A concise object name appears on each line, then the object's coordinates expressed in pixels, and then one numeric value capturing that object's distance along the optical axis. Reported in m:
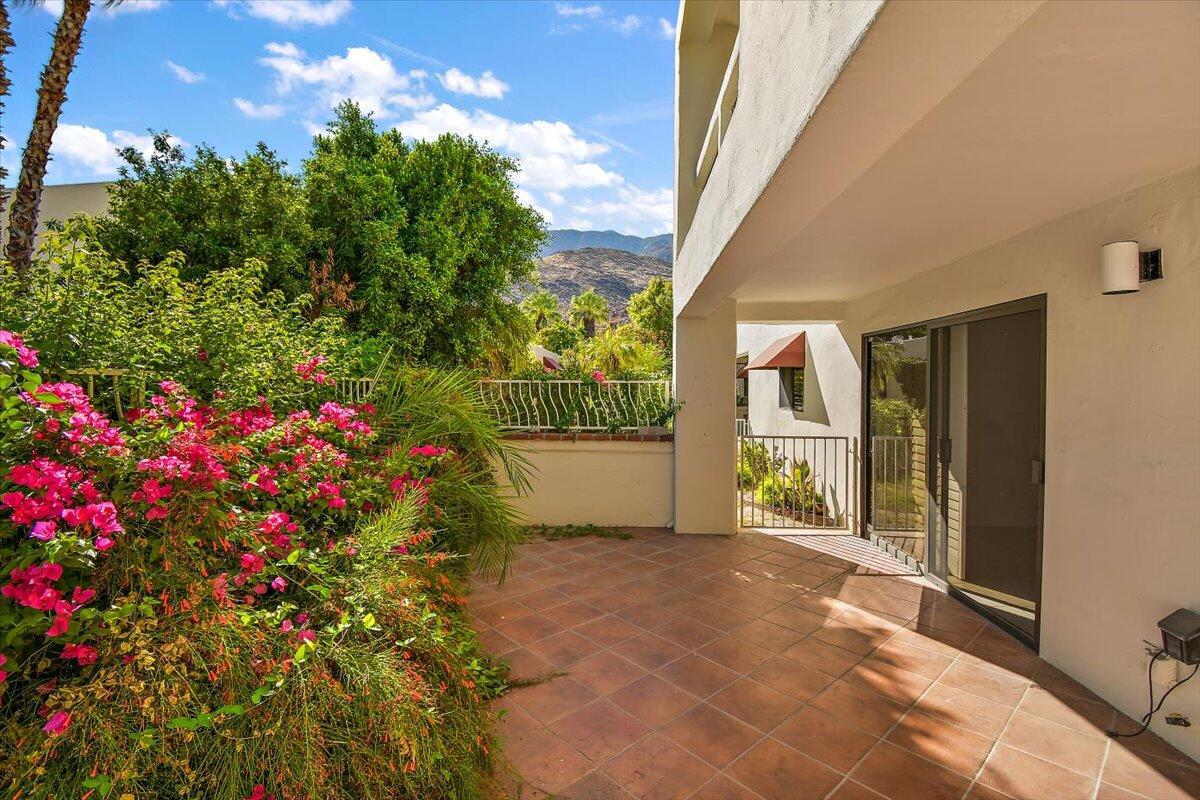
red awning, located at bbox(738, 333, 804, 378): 10.26
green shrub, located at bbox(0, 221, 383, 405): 2.57
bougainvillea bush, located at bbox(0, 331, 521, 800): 1.75
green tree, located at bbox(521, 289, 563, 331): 30.68
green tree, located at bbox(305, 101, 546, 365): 9.03
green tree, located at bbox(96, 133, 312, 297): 7.71
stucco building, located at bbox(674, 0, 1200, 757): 1.83
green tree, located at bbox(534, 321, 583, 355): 30.33
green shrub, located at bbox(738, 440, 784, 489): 10.44
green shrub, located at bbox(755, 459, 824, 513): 9.23
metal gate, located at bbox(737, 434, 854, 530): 8.32
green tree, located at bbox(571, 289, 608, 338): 35.22
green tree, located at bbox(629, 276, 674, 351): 32.09
